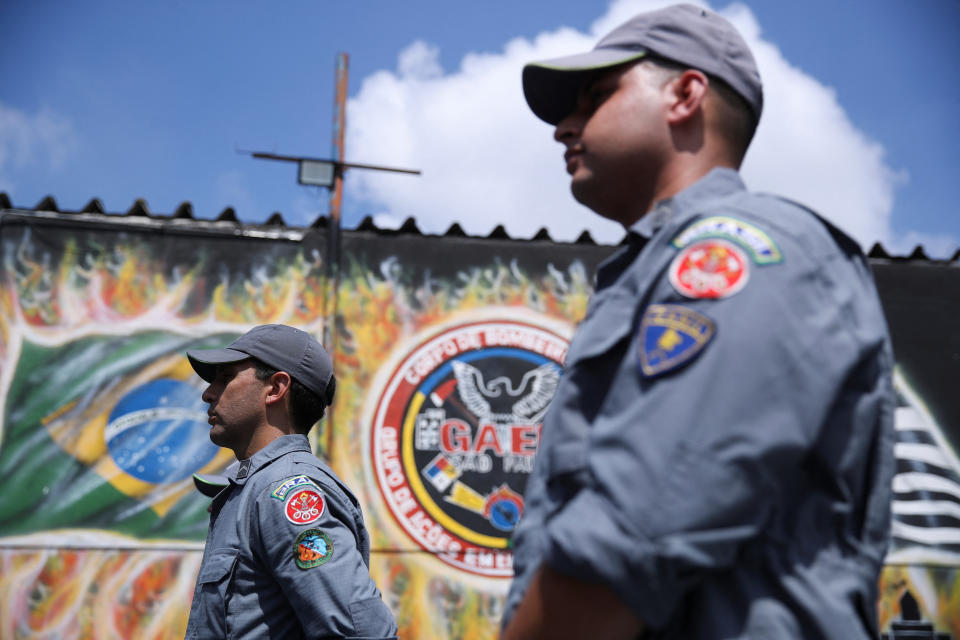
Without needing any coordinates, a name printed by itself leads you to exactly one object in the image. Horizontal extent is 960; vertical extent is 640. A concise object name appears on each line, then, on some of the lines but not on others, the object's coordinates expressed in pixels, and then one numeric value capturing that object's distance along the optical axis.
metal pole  6.95
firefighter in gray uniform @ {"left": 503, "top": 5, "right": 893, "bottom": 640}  0.95
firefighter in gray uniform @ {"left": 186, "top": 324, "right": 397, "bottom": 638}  2.42
